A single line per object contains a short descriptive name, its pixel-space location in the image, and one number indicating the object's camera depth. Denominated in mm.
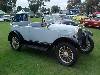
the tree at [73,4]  39991
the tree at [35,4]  36100
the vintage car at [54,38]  3165
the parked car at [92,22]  9174
